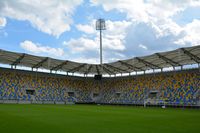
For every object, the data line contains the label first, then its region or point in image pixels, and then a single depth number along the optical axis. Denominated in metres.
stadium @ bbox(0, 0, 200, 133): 34.88
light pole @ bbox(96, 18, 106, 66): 55.00
